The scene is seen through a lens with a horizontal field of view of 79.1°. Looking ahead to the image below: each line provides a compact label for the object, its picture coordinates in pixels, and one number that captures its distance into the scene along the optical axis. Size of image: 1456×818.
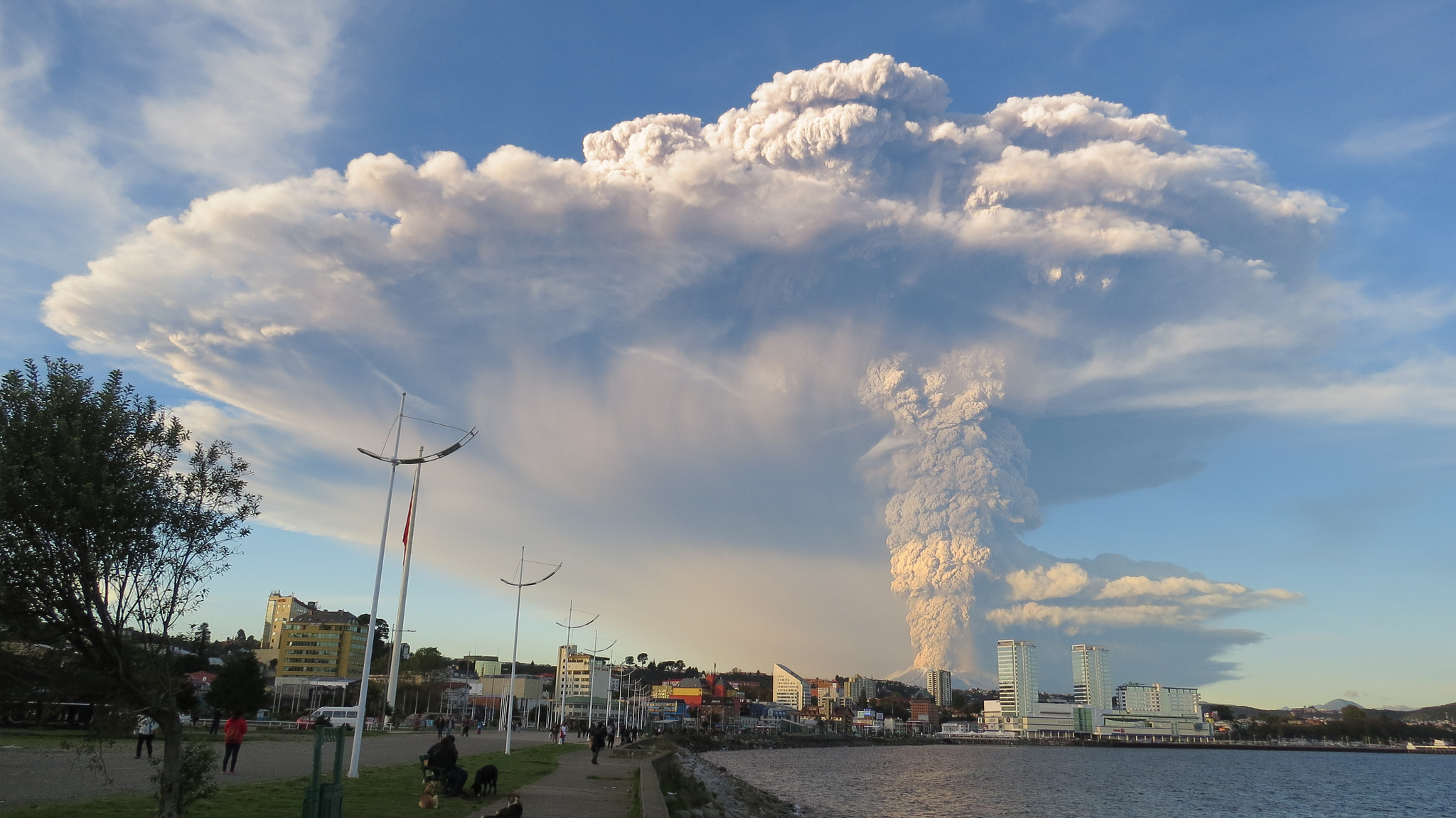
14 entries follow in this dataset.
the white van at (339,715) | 71.06
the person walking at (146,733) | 29.27
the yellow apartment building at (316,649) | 150.25
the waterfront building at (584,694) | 148.38
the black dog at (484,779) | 21.31
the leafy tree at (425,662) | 141.25
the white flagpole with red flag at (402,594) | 26.39
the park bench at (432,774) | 20.12
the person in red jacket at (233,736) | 24.34
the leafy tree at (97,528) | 10.75
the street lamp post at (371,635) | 23.92
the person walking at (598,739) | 38.81
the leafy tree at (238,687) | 59.84
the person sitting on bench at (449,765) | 20.52
